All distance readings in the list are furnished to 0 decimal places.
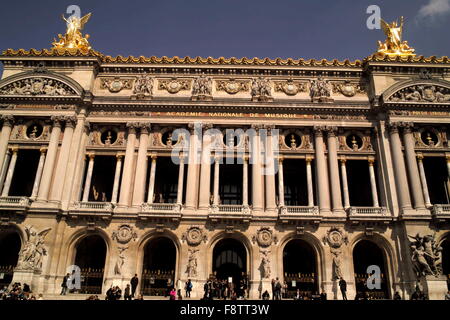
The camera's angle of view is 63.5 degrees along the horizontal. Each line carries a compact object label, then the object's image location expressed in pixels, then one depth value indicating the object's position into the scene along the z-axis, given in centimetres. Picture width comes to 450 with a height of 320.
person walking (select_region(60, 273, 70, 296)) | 2531
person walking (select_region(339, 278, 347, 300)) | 2333
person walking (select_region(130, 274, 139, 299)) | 2368
